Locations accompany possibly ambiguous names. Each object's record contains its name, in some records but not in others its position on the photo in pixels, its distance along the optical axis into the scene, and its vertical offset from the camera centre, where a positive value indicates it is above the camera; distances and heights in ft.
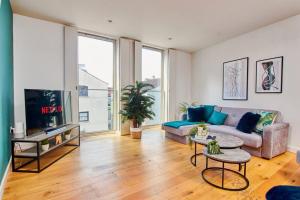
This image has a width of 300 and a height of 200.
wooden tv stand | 6.44 -2.93
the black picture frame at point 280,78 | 9.04 +1.32
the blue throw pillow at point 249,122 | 8.37 -1.56
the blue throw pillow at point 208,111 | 11.71 -1.20
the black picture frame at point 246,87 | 10.74 +0.83
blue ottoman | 3.05 -2.29
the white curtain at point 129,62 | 11.84 +3.22
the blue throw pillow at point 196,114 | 11.39 -1.44
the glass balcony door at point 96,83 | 11.08 +1.24
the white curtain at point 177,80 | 14.44 +1.99
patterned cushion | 8.34 -1.47
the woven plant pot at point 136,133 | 11.11 -3.01
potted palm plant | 11.03 -0.90
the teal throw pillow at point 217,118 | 10.73 -1.68
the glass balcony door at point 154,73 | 13.81 +2.62
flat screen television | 7.02 -0.76
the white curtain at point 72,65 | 9.82 +2.41
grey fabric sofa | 7.62 -2.43
